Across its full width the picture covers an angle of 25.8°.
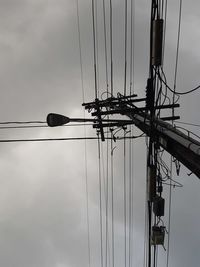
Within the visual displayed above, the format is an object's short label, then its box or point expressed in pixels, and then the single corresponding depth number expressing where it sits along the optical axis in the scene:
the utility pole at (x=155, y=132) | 7.57
